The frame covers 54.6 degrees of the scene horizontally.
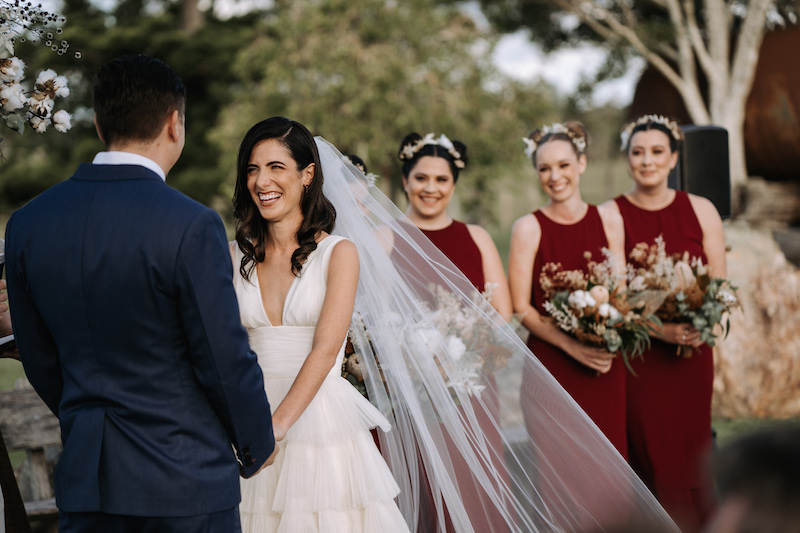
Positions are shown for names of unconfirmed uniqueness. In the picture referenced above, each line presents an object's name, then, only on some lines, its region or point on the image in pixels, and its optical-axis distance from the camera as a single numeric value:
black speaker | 5.95
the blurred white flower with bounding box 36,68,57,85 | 3.08
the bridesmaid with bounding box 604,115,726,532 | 4.65
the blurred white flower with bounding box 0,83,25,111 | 2.98
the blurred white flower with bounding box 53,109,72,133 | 3.07
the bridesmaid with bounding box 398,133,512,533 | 4.39
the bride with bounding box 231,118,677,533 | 2.86
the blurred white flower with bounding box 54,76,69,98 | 3.07
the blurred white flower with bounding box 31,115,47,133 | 3.08
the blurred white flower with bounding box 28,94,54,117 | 3.05
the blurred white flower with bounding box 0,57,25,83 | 2.99
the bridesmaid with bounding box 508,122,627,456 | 4.47
